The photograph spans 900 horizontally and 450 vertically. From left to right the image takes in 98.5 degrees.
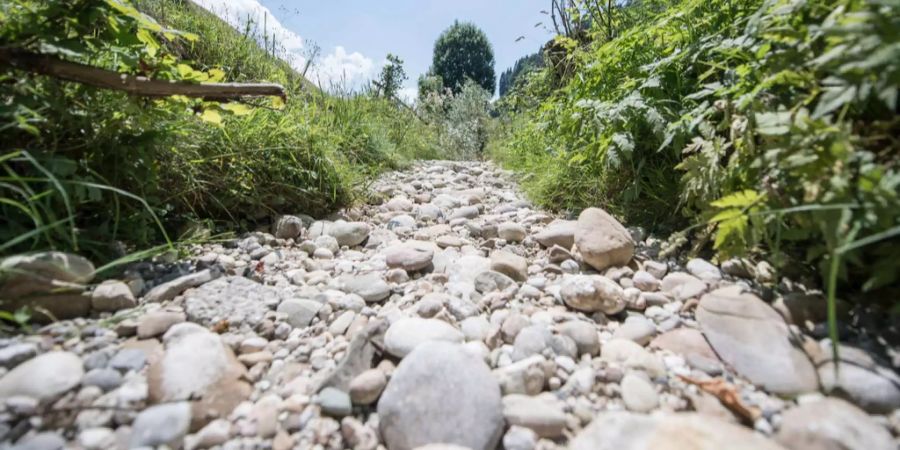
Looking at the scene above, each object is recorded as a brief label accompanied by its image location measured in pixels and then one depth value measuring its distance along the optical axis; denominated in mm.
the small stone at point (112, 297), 1181
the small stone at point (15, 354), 889
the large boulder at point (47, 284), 1048
